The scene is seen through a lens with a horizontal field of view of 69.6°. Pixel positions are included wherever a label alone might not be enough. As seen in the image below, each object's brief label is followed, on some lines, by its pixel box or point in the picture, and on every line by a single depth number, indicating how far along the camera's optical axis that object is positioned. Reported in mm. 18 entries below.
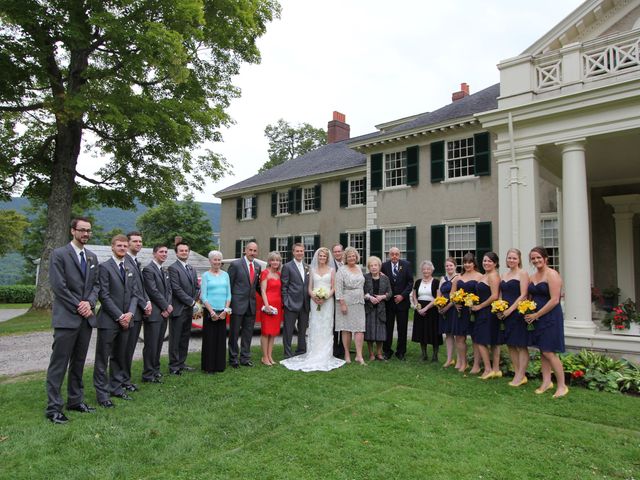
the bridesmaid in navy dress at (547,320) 6000
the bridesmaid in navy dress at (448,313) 7520
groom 7871
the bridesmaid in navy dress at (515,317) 6375
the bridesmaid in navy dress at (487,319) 6828
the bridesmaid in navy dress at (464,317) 7160
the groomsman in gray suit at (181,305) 6875
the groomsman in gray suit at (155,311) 6414
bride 7730
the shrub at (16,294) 33938
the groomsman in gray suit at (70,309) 4863
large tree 14641
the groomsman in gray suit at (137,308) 5973
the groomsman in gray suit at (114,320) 5418
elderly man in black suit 8219
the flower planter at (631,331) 8844
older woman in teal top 7059
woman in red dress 7684
